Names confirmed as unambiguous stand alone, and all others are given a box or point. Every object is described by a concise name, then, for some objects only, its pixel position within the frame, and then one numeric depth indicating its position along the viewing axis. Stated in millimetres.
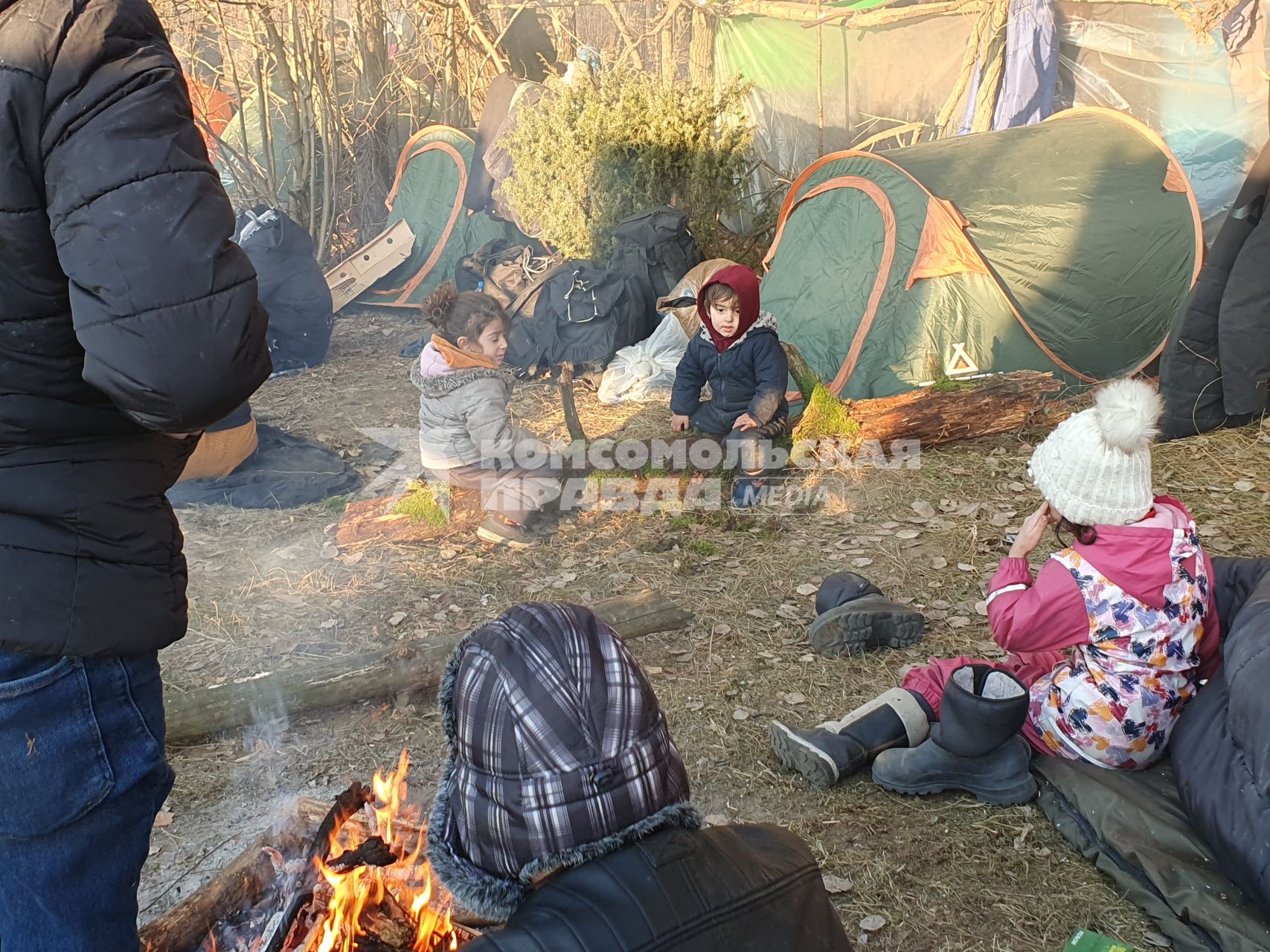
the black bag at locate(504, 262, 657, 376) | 7539
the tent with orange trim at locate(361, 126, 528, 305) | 9617
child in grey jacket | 5145
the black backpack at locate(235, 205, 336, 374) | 7918
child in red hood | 5543
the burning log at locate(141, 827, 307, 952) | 2205
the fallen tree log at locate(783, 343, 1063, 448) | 5754
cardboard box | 9922
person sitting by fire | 1346
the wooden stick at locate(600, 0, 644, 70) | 9898
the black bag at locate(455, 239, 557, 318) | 8109
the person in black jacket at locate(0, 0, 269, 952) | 1385
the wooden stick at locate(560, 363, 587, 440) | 5762
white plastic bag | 7129
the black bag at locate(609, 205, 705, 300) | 7645
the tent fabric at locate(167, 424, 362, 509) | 5582
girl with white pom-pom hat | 2760
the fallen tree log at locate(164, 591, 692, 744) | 3498
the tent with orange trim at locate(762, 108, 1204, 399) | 6234
